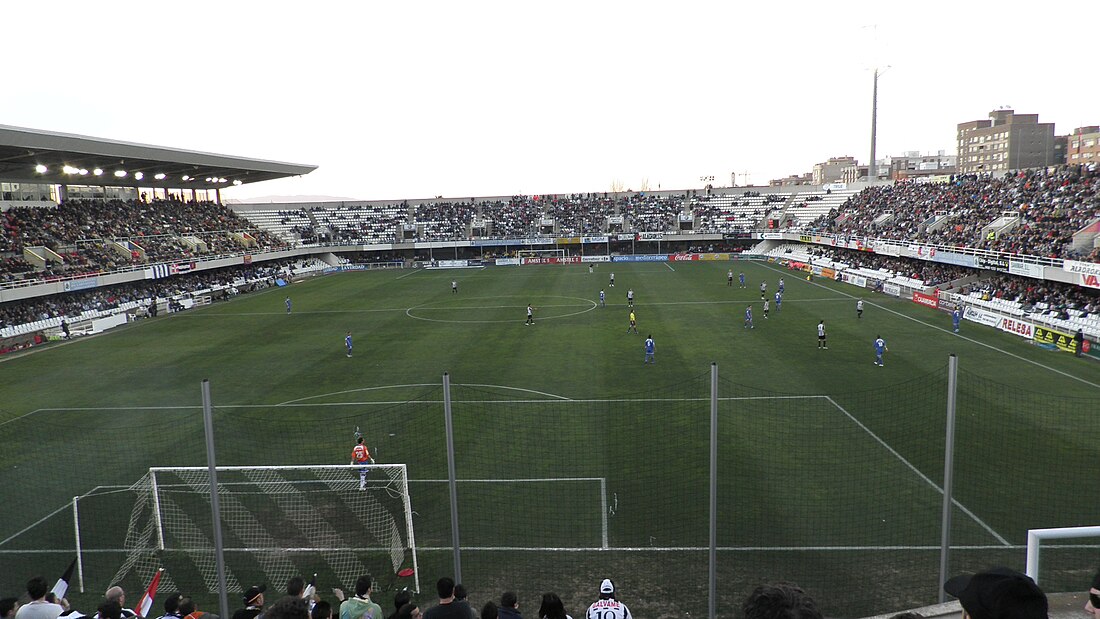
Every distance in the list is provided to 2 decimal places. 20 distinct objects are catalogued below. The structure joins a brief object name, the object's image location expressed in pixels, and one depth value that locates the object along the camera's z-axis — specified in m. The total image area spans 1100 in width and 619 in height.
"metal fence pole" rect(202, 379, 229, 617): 7.05
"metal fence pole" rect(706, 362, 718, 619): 7.12
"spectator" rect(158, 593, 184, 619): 6.05
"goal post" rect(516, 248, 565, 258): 78.56
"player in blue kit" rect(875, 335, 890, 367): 22.36
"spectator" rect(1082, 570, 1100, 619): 3.72
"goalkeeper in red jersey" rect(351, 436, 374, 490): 13.15
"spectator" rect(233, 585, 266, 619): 5.93
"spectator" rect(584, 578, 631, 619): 5.67
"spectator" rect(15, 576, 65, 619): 5.99
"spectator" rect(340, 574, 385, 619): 6.66
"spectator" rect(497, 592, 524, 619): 5.43
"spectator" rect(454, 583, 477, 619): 5.84
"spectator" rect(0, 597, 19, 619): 6.09
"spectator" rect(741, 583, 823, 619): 2.78
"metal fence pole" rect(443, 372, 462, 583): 7.27
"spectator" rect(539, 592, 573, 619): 5.43
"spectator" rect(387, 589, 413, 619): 5.86
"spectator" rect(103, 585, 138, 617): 6.06
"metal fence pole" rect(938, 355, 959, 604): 7.03
